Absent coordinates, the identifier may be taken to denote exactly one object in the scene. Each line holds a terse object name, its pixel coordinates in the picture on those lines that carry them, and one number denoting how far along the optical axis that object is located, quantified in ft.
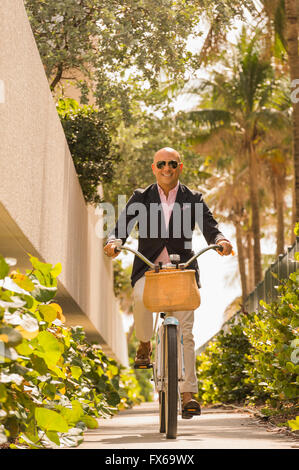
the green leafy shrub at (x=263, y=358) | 36.92
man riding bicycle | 34.70
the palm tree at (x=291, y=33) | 87.18
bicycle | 30.81
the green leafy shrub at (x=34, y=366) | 21.10
